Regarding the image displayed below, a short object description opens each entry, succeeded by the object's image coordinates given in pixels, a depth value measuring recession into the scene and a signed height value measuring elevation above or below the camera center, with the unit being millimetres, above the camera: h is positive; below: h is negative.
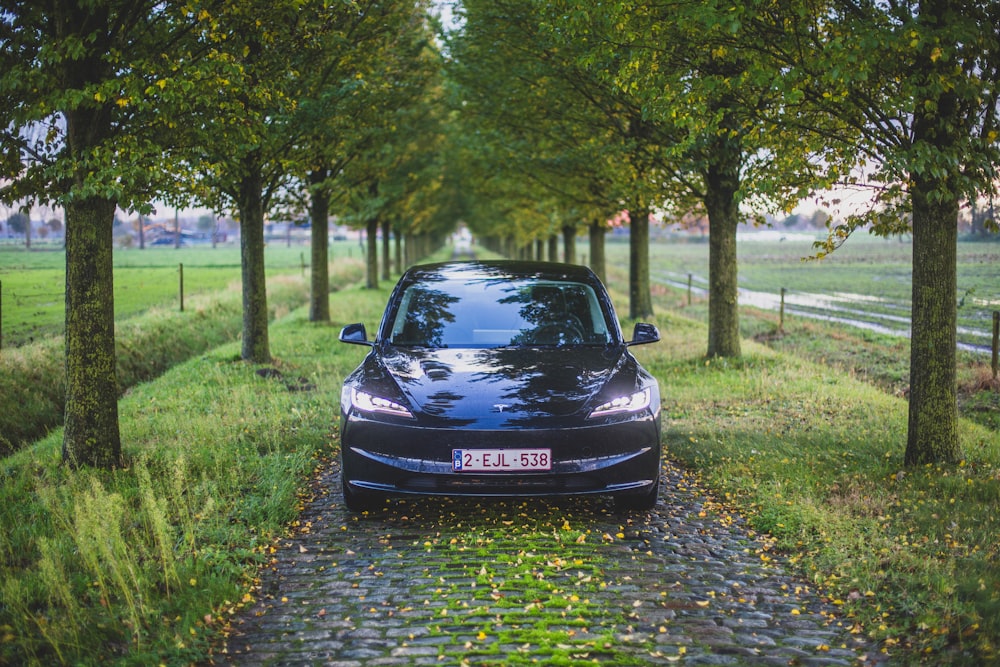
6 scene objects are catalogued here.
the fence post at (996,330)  10837 -836
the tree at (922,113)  5602 +1258
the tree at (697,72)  6566 +1937
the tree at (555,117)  13133 +2978
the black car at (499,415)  5133 -940
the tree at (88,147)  6207 +1143
